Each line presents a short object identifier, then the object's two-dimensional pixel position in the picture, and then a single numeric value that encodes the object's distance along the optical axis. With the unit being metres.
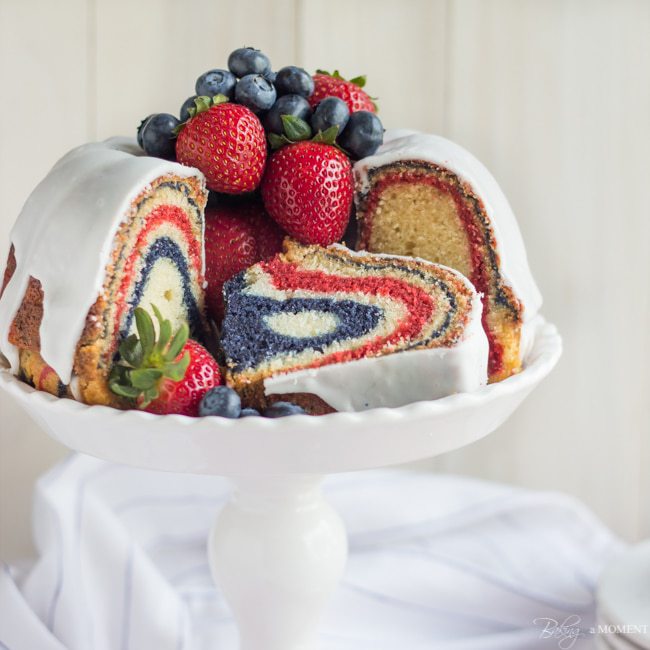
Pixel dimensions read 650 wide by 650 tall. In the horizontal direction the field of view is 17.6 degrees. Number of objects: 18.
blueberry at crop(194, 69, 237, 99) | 0.89
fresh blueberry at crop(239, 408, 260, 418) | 0.84
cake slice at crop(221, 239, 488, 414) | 0.85
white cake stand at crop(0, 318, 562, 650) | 0.82
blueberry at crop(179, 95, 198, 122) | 0.89
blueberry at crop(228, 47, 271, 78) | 0.90
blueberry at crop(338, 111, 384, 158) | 0.90
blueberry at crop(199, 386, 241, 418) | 0.83
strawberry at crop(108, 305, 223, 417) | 0.83
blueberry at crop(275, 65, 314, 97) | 0.90
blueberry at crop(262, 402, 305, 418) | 0.84
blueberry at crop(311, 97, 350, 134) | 0.90
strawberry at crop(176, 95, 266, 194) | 0.88
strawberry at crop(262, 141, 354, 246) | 0.89
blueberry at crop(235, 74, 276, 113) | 0.89
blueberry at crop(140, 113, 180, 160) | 0.89
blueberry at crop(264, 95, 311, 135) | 0.90
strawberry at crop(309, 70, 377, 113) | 0.92
